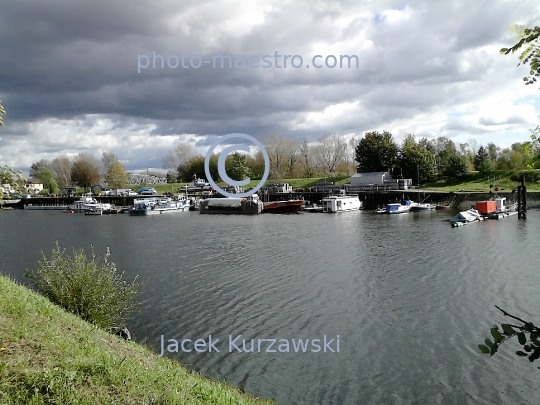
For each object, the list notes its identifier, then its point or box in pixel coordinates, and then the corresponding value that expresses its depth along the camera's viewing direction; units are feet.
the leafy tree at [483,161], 262.47
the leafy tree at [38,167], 458.01
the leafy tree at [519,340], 7.86
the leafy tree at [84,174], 419.93
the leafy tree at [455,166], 271.08
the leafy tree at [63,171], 471.62
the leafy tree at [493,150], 325.21
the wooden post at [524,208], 149.81
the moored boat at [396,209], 197.06
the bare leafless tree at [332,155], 293.78
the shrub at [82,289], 39.91
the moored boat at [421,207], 208.44
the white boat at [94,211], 262.45
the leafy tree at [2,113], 21.09
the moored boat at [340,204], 219.39
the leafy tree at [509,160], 255.97
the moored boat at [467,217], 144.32
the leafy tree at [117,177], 392.06
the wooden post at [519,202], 154.88
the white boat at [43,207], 325.42
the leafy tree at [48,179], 412.57
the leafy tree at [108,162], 411.97
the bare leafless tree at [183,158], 303.19
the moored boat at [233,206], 235.20
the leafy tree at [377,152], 292.40
